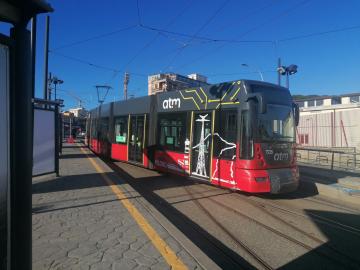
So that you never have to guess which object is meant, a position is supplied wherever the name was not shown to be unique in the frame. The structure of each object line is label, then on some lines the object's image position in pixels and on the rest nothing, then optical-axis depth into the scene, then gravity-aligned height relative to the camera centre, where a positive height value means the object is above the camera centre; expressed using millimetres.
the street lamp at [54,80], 34112 +5107
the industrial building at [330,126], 25531 +458
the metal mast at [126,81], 39881 +5995
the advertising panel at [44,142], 9211 -349
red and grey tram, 8273 -124
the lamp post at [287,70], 19469 +3649
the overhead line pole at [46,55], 15275 +3584
